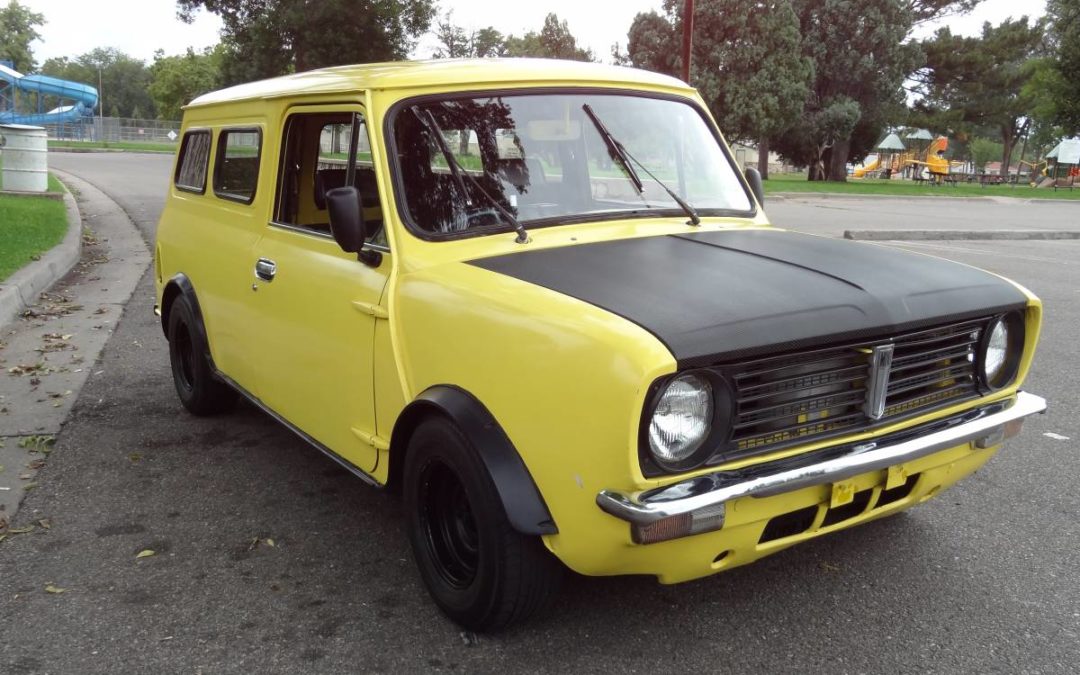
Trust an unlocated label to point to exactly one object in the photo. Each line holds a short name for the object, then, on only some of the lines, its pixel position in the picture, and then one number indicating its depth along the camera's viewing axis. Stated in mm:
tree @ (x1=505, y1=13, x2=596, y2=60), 56469
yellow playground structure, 48844
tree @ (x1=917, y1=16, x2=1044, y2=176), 45219
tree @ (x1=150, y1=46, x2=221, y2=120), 71850
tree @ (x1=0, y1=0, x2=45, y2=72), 82812
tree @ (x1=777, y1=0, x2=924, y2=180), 39406
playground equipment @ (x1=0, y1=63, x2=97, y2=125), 46062
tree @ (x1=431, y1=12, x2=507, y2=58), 49125
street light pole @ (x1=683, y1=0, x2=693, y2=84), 15227
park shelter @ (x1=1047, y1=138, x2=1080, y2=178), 44750
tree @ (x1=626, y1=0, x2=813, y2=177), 35531
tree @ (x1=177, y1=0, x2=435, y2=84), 27031
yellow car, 2420
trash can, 16703
